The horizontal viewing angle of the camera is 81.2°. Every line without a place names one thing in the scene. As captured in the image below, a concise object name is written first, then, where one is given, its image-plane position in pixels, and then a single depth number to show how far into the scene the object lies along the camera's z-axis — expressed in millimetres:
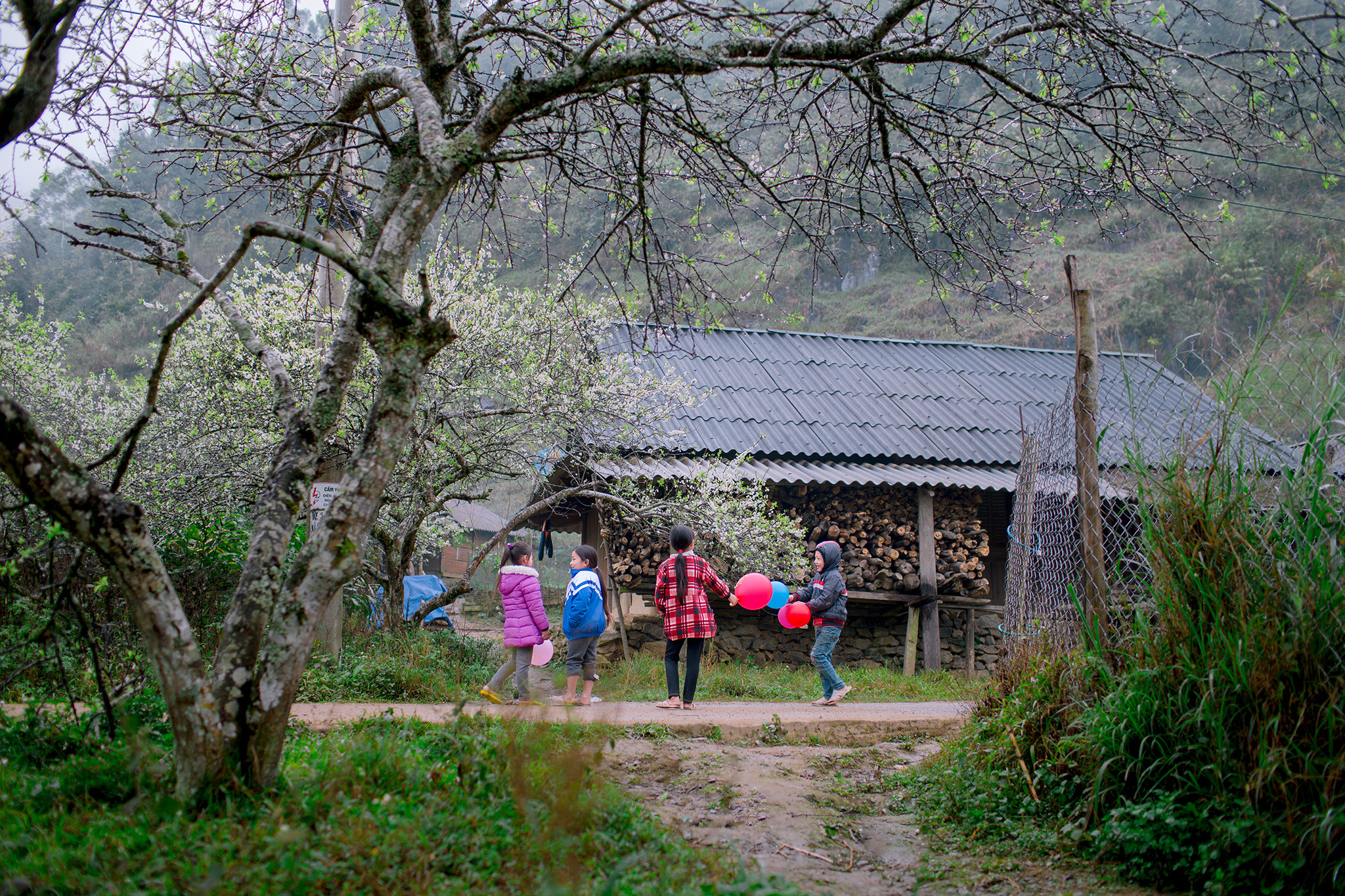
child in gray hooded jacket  7277
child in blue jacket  6457
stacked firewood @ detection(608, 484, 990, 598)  10344
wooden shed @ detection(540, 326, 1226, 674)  10156
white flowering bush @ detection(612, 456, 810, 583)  8633
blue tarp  13000
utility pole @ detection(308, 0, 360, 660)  5363
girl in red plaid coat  6520
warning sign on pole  6676
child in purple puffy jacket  6352
